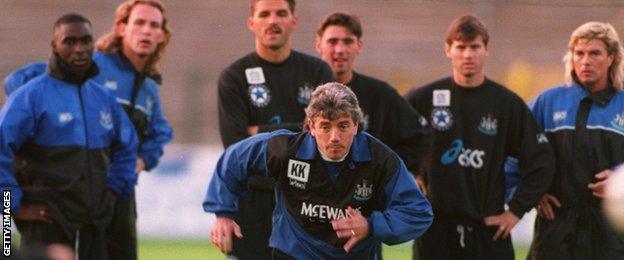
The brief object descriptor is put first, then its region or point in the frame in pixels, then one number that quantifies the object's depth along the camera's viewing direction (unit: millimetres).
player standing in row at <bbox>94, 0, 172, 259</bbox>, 18937
